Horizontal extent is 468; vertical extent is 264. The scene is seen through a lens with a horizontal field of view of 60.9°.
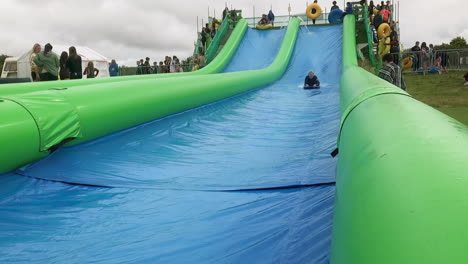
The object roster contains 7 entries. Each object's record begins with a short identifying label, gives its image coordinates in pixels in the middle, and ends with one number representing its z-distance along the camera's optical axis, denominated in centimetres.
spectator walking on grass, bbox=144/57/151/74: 1216
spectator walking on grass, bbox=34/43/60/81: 561
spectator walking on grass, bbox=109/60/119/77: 977
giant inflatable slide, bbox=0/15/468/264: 70
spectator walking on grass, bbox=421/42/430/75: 1172
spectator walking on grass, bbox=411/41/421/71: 1221
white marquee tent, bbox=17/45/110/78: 1316
